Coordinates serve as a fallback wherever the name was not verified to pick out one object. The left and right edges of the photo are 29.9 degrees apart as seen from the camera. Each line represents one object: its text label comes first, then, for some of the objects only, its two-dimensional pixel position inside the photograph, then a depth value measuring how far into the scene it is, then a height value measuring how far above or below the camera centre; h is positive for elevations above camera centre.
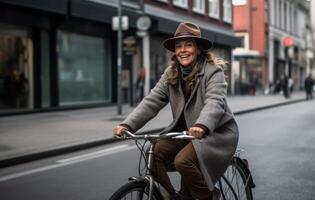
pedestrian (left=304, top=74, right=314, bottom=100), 36.49 -0.34
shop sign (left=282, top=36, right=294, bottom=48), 38.69 +2.49
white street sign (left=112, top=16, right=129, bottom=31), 17.22 +1.75
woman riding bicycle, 4.10 -0.22
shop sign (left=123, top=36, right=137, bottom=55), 19.25 +1.20
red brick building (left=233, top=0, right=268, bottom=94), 43.88 +3.62
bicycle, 3.86 -0.68
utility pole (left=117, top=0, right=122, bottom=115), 17.08 +0.74
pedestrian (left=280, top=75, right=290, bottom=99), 36.03 -0.38
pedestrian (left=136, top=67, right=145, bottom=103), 23.59 -0.10
